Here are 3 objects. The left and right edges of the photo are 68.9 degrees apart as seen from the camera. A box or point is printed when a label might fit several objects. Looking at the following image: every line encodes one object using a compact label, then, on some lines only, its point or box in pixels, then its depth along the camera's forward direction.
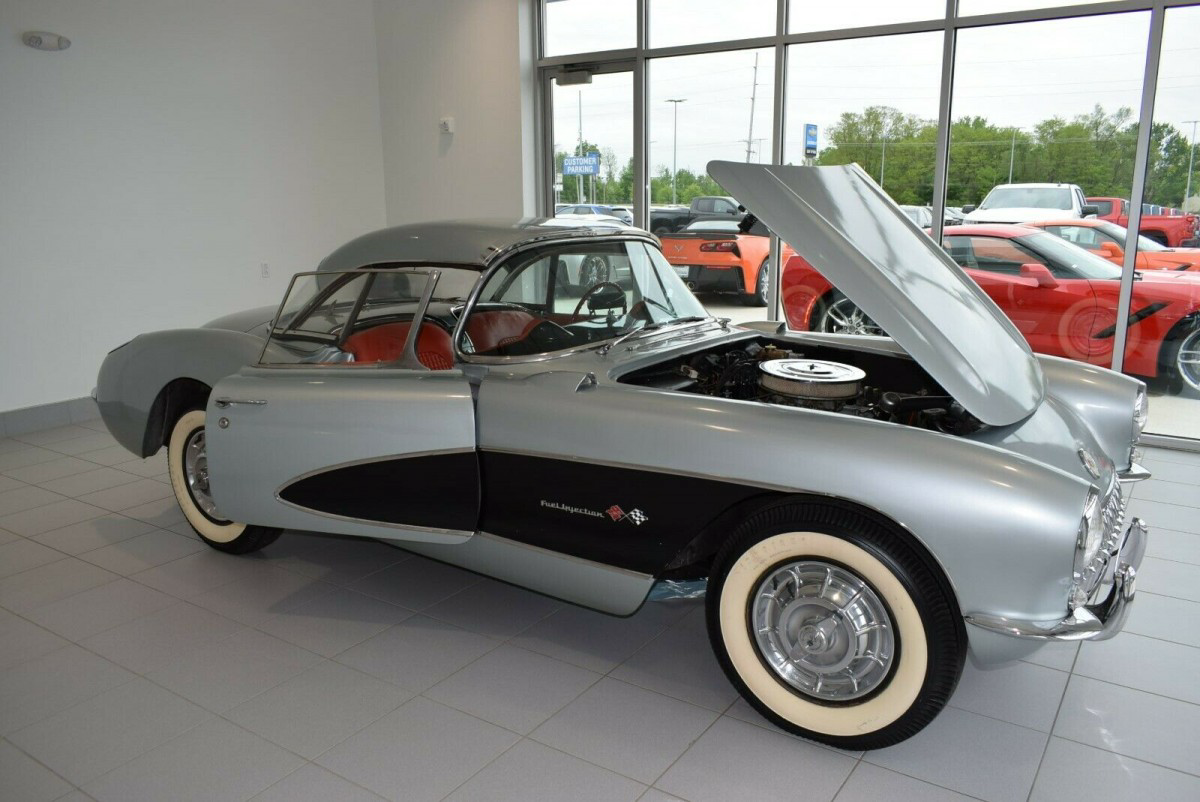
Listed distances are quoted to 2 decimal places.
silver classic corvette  2.30
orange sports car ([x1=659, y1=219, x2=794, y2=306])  7.34
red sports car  5.70
